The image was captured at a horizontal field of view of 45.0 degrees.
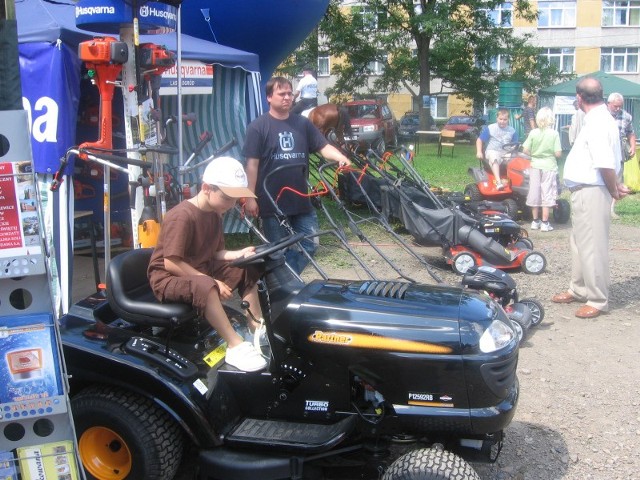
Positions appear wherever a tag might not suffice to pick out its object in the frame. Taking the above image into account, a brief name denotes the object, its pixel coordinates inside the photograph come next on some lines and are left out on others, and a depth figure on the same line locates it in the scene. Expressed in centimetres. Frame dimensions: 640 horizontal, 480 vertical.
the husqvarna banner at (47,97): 618
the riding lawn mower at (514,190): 1055
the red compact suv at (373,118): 2370
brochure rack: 266
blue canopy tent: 618
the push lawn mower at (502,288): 561
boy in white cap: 352
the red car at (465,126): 3249
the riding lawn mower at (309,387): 317
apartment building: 4553
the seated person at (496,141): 1098
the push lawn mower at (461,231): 782
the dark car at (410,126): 3037
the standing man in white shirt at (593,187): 614
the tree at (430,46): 3116
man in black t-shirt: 584
